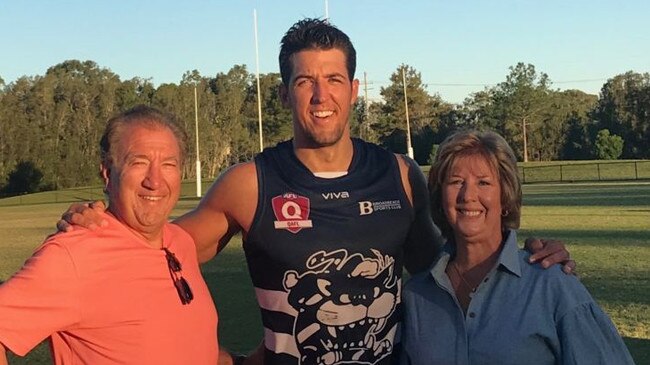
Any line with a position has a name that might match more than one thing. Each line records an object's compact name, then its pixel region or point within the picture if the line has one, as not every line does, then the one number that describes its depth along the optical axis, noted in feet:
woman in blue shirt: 8.48
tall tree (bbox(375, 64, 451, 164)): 242.78
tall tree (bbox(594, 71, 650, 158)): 232.53
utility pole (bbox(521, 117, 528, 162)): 245.86
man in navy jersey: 10.27
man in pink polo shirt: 7.66
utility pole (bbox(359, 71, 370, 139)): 262.26
